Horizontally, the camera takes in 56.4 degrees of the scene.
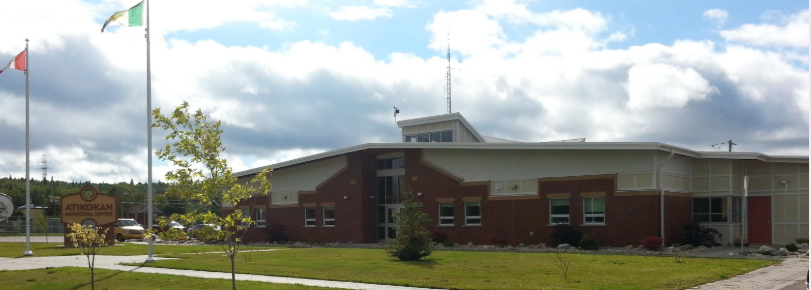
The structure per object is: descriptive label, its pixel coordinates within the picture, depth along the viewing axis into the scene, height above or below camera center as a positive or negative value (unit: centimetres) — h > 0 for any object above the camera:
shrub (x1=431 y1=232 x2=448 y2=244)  3547 -329
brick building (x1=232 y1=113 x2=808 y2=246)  2986 -96
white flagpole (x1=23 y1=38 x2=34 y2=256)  2878 -122
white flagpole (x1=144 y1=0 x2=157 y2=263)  2403 +155
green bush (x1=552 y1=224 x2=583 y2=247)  3086 -279
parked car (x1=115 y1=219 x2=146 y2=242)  4856 -403
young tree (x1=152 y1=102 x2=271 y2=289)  1297 -9
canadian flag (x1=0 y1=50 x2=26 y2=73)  2861 +408
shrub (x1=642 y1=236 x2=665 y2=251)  2803 -282
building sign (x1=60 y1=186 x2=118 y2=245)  3566 -180
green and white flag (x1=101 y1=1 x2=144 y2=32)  2417 +494
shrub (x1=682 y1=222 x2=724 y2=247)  3039 -276
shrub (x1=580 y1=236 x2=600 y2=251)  2991 -301
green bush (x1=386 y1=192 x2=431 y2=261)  2428 -227
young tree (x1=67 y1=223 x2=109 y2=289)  1535 -138
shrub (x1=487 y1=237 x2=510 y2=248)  3279 -321
